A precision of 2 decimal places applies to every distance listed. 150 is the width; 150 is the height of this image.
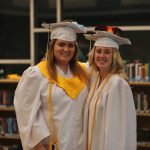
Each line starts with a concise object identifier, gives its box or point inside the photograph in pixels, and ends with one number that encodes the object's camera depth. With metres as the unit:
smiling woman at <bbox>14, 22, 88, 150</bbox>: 3.67
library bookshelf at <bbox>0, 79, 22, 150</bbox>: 7.19
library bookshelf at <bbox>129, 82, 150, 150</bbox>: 6.50
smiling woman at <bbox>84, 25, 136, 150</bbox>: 3.62
